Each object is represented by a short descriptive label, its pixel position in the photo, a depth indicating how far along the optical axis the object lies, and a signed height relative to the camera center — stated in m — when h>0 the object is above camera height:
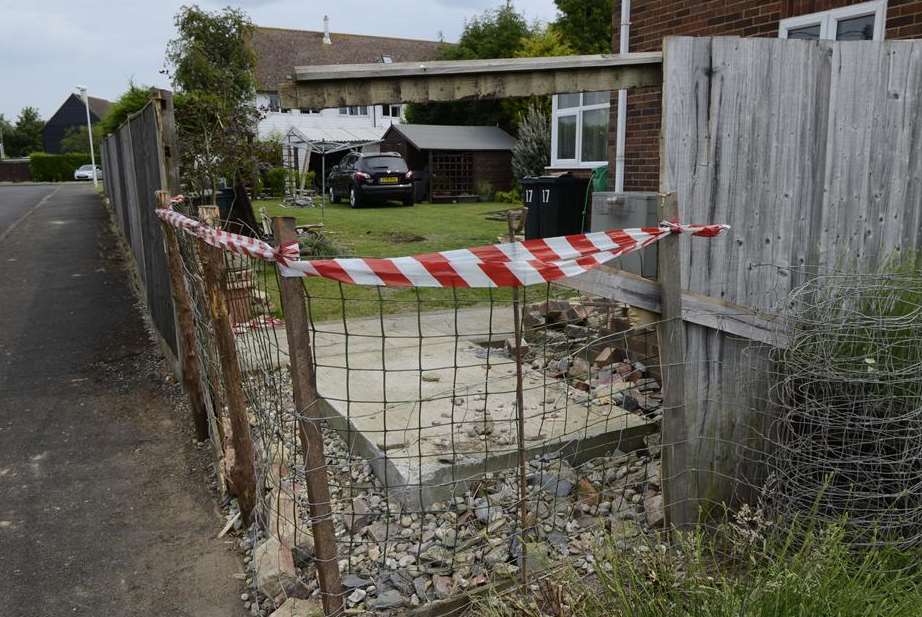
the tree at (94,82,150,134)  20.63 +2.34
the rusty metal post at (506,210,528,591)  2.46 -0.83
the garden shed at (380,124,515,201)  28.84 +0.73
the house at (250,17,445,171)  37.28 +7.07
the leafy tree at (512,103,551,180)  24.48 +1.06
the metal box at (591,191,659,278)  6.07 -0.35
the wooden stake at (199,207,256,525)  3.49 -0.91
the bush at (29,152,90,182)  51.97 +1.31
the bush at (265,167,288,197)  27.67 -0.01
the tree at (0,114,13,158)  72.94 +5.61
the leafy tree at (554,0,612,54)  35.50 +7.42
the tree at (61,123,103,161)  62.69 +3.55
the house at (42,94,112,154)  77.75 +6.84
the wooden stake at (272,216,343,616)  2.34 -0.82
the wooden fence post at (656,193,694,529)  2.92 -0.85
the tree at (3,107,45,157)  73.06 +4.91
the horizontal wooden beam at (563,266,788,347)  3.03 -0.57
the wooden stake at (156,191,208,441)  4.54 -0.92
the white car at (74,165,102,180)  48.44 +0.71
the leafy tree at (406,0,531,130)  34.66 +6.89
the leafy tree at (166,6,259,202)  11.65 +2.22
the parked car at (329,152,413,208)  23.00 +0.01
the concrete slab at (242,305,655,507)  3.88 -1.48
